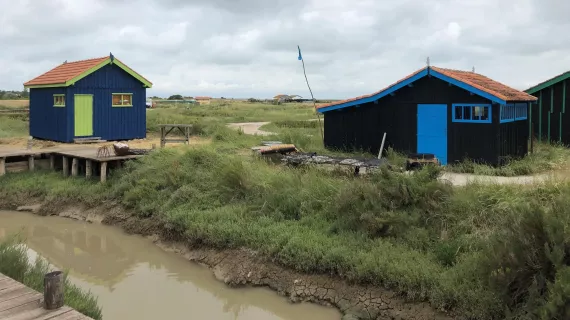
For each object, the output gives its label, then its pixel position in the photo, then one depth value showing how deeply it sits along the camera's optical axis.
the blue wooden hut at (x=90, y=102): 21.43
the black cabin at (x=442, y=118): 14.66
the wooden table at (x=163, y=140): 18.53
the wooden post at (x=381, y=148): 16.09
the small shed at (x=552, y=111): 18.73
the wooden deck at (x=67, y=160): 15.42
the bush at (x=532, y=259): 6.25
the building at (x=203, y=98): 125.88
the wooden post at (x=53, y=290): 5.20
